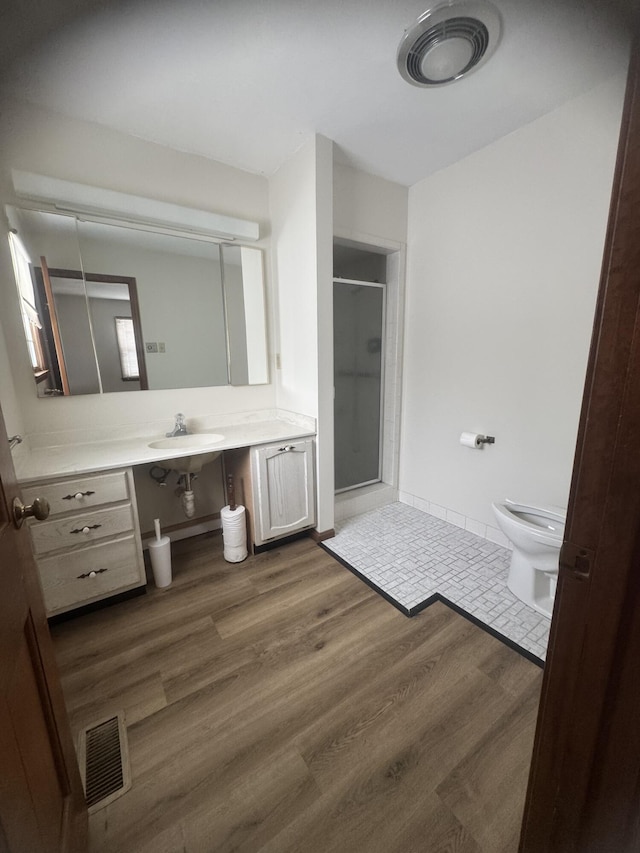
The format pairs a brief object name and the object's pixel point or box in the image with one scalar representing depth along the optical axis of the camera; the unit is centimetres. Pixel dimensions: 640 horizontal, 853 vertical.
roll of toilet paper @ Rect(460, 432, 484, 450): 225
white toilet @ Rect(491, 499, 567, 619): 161
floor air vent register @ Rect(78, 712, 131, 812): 101
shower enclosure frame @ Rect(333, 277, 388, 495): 271
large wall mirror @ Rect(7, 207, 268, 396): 177
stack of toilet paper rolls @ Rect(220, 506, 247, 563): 207
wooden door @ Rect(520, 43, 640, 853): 45
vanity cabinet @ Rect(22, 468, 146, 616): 151
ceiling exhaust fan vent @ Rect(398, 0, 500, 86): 120
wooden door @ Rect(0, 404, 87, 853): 54
